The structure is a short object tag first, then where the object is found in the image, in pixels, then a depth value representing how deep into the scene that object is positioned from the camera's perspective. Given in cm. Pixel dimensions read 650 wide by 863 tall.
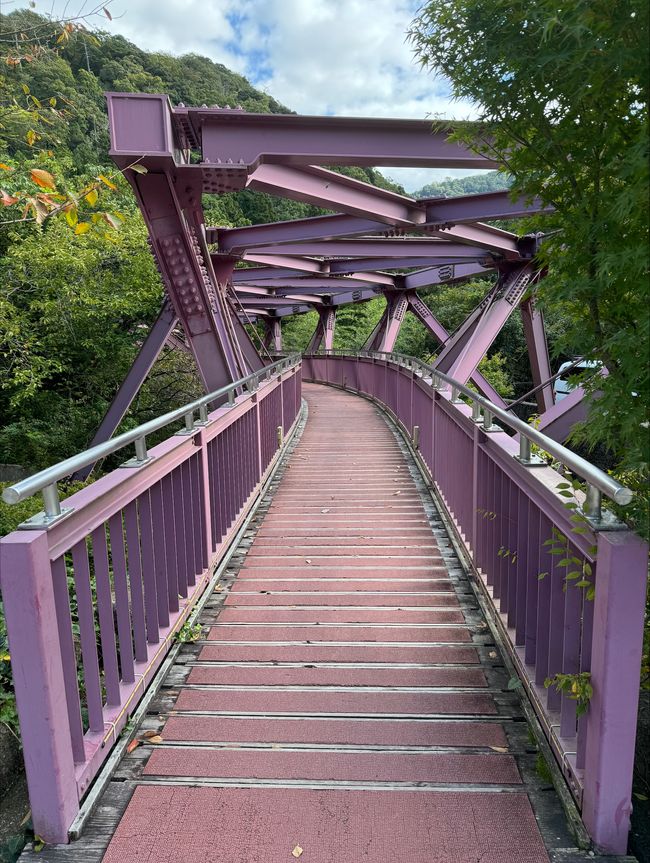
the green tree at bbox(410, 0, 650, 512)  158
